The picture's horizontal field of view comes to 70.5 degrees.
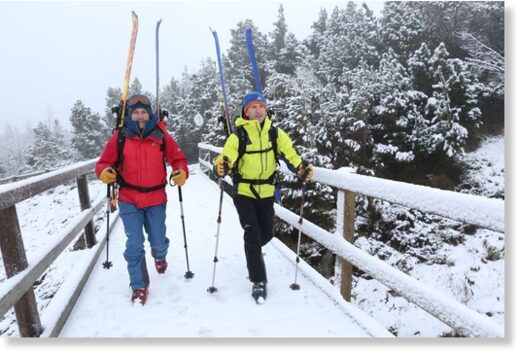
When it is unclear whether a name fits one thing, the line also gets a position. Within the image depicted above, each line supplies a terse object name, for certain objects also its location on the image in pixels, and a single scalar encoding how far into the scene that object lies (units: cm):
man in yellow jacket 374
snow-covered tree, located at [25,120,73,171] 5206
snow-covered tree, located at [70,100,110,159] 4606
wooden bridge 234
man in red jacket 379
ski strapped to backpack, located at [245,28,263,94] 501
